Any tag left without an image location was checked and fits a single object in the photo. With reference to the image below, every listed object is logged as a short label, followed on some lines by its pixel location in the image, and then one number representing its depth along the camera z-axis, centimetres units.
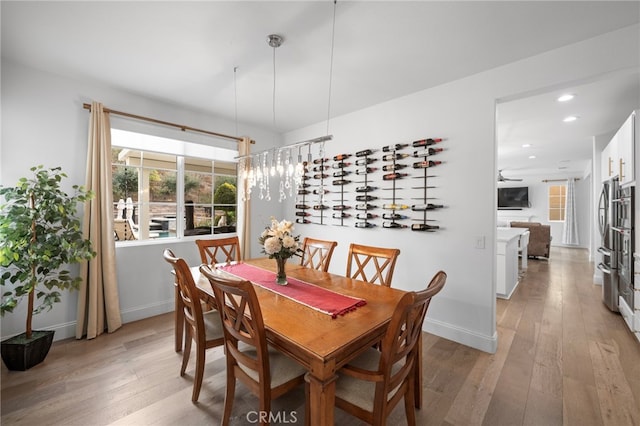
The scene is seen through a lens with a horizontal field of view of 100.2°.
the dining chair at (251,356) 129
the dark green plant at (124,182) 320
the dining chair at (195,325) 178
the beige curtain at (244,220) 394
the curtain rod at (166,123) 284
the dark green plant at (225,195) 402
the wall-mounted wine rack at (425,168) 287
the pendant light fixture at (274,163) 208
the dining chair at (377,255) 226
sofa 664
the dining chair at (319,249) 264
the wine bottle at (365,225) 341
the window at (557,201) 922
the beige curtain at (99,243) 273
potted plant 215
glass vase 213
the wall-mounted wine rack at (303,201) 432
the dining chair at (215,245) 283
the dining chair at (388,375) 117
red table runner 163
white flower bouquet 206
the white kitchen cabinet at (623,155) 279
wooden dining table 116
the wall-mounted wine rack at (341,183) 373
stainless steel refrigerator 333
